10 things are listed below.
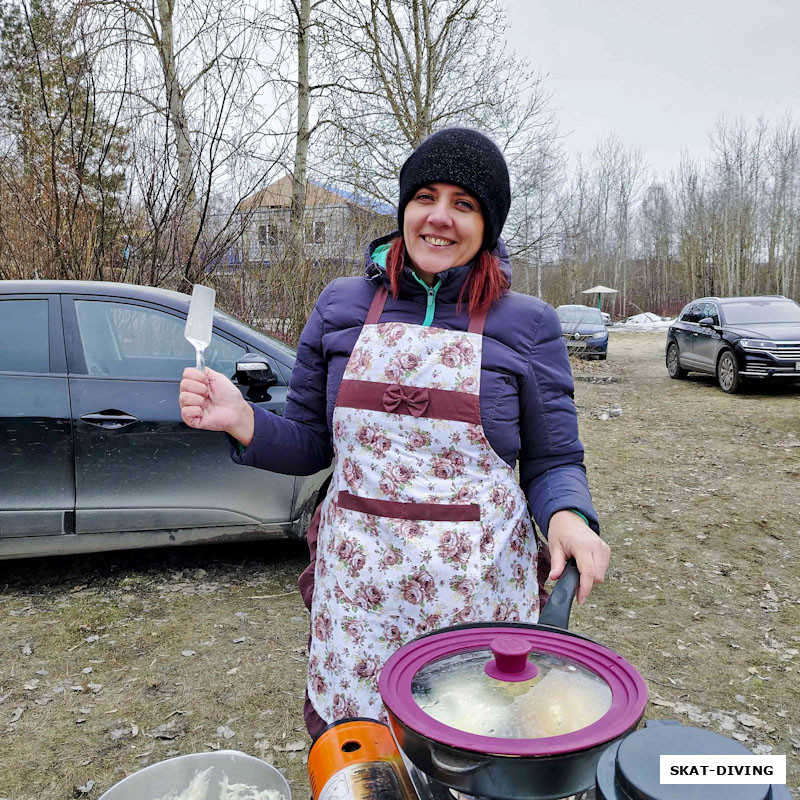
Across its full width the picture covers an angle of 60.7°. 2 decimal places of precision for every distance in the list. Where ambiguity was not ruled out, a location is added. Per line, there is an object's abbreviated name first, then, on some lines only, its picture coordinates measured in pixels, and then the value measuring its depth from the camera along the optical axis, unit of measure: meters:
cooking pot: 0.79
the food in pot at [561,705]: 0.87
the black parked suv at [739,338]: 11.50
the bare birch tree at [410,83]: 13.23
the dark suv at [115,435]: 3.64
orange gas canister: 0.94
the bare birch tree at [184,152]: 6.14
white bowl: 1.53
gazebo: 43.88
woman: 1.56
